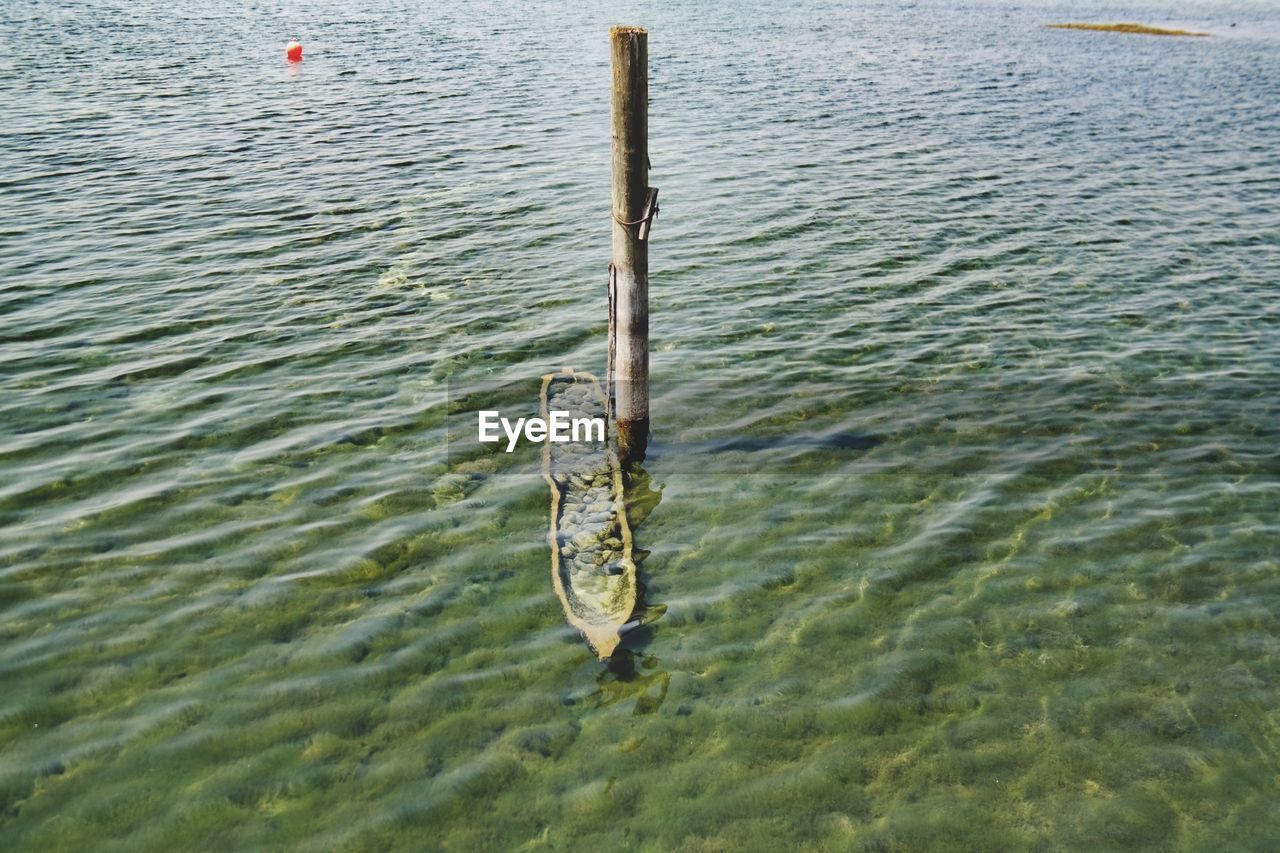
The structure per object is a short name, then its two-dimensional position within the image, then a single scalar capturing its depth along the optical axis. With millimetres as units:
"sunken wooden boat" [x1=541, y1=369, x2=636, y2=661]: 8907
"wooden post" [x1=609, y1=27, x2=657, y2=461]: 9852
